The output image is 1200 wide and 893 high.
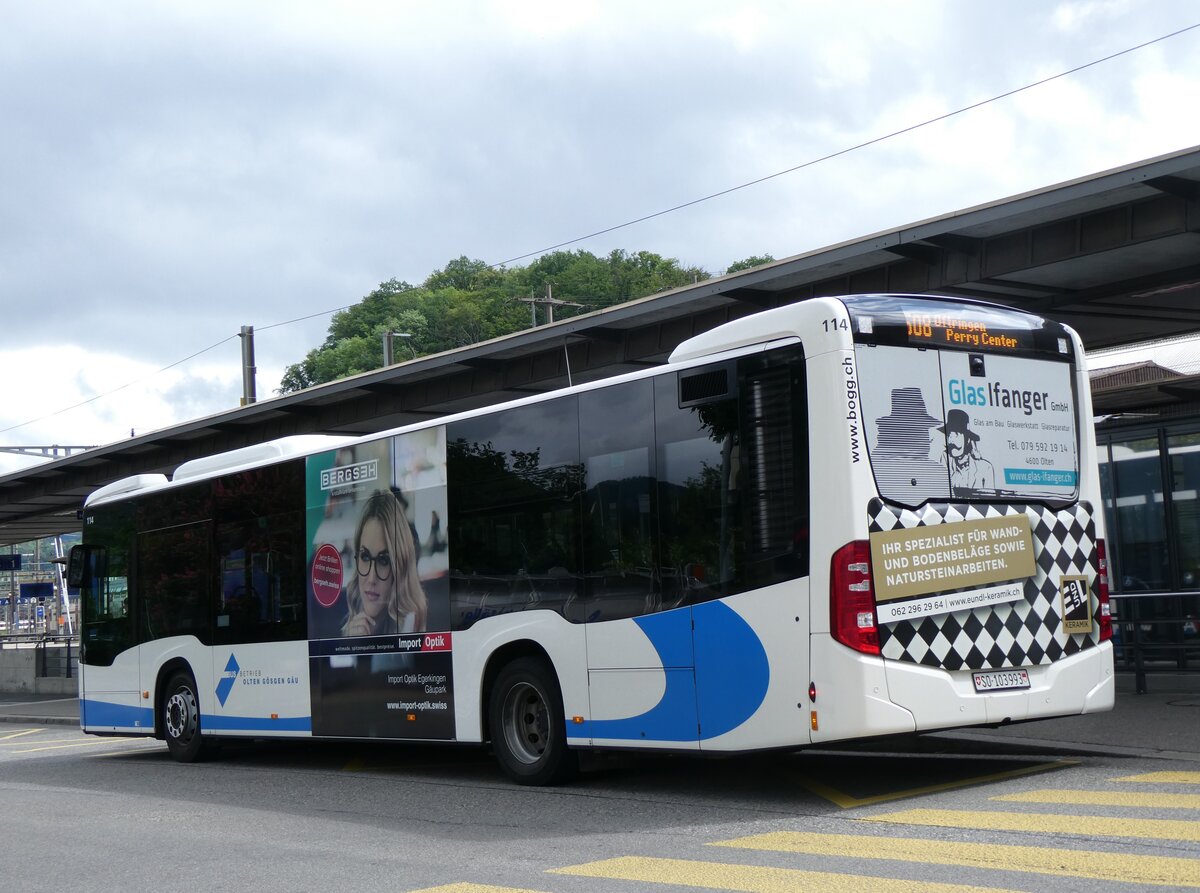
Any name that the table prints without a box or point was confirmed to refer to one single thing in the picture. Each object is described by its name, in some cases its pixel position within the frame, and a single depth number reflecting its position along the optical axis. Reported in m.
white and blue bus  9.08
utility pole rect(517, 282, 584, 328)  60.46
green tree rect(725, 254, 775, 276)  94.14
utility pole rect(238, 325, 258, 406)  42.47
